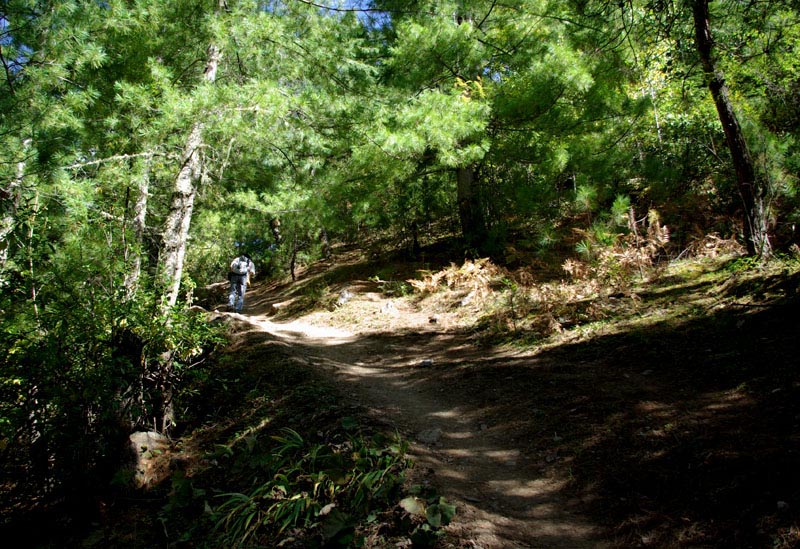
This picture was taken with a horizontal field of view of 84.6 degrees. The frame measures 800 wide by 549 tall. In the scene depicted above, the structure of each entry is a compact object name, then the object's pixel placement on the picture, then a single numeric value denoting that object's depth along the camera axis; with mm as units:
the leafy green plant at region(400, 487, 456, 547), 2531
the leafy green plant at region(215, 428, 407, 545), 2938
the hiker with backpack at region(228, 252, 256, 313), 11352
